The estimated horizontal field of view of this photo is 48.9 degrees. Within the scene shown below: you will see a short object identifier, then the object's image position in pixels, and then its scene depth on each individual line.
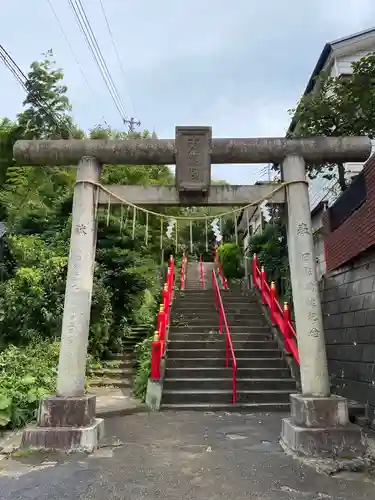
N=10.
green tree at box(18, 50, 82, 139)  20.11
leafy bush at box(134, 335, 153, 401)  9.02
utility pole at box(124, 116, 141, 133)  30.97
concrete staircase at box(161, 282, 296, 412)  8.25
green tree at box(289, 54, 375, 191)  8.57
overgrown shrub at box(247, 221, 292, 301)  13.31
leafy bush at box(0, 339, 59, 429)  6.54
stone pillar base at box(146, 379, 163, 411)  8.05
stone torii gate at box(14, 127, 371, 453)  5.30
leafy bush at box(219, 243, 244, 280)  23.78
